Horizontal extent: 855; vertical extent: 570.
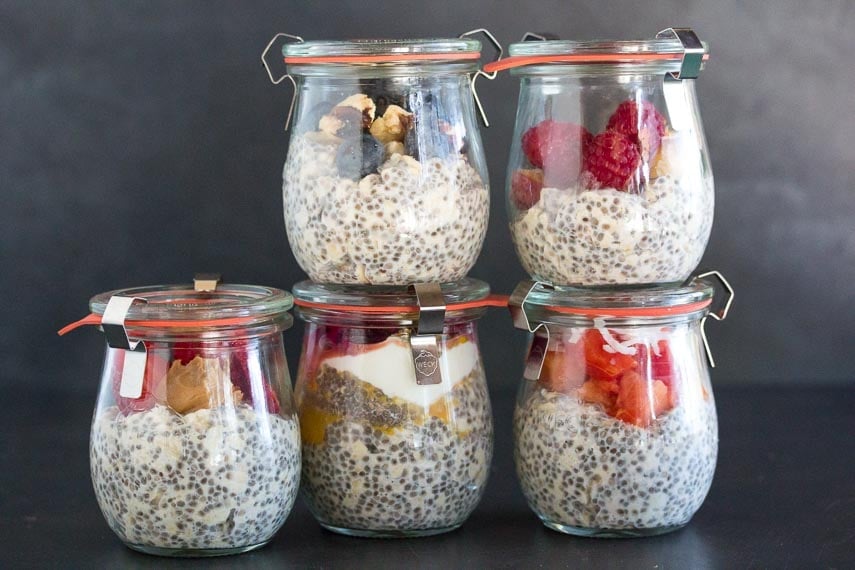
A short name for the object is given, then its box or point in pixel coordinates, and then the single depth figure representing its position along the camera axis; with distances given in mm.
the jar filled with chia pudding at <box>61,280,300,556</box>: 645
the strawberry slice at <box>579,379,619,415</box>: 671
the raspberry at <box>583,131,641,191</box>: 665
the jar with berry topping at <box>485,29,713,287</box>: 666
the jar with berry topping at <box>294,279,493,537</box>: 675
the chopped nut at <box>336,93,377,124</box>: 670
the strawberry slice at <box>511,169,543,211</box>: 682
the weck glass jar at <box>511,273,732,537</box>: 671
